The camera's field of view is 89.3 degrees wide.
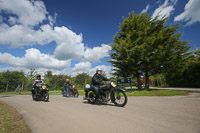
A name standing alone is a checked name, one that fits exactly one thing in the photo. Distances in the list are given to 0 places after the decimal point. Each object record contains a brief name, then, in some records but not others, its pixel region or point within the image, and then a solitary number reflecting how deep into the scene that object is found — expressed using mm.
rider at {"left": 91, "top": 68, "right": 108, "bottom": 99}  5182
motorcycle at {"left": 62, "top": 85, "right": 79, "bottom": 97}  9853
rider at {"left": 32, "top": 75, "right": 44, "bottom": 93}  7922
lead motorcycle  4656
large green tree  11852
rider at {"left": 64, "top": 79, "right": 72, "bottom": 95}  10491
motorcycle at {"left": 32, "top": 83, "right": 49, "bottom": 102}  7205
